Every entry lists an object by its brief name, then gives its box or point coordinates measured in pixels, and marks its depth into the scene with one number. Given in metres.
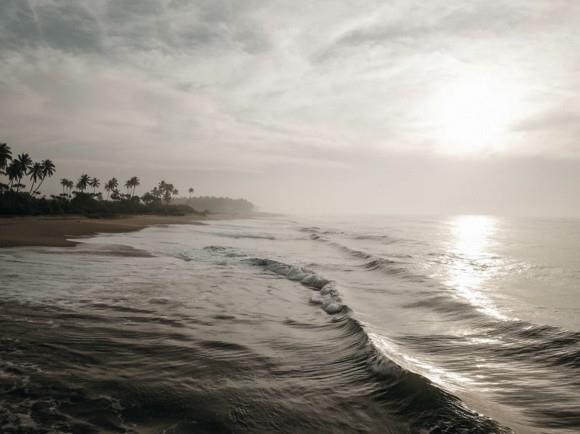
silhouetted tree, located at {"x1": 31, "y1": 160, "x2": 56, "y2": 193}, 87.25
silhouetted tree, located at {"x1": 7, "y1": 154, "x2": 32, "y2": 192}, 80.04
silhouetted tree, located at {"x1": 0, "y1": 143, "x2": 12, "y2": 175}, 71.12
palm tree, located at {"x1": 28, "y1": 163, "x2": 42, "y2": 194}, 85.25
